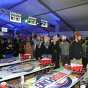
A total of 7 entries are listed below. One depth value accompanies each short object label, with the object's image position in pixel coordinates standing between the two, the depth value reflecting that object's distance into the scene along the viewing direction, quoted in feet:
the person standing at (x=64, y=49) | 13.99
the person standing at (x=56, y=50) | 11.38
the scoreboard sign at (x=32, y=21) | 15.93
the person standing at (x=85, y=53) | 12.63
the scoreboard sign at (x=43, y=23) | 17.70
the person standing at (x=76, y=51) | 10.78
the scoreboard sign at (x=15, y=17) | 14.04
